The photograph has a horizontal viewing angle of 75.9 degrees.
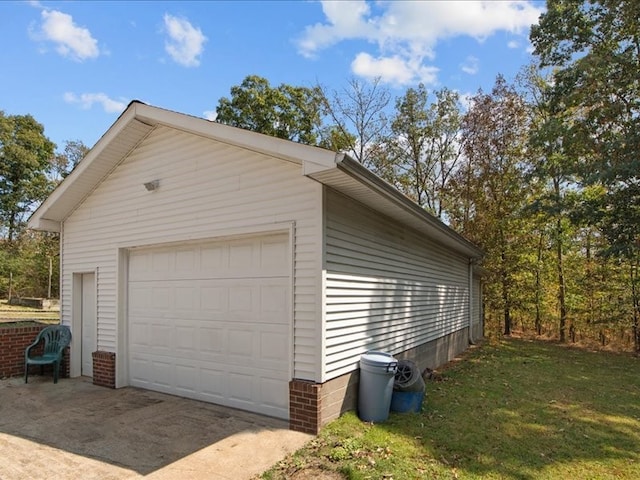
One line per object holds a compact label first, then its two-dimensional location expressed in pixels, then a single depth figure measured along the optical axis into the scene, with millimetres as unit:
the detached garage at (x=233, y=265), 4941
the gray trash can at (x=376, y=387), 5215
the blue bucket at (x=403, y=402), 5637
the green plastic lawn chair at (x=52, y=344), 7398
